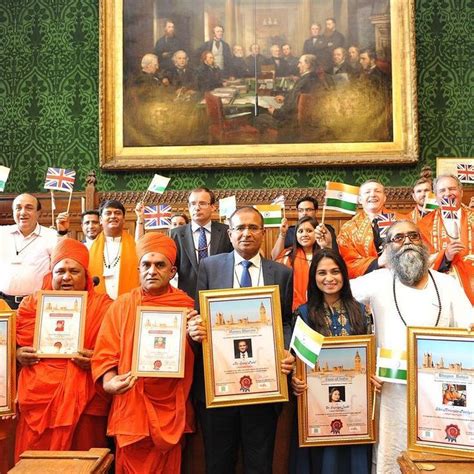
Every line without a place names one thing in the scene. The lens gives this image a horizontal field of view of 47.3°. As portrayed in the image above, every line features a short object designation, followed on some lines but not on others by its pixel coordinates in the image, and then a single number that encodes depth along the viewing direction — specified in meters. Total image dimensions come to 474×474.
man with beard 2.97
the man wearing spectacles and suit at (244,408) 3.03
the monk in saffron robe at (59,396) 3.03
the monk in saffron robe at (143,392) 2.88
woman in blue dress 3.00
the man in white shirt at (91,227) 5.27
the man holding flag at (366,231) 4.92
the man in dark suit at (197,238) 4.12
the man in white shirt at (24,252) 4.84
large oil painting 7.24
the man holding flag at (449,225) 4.66
